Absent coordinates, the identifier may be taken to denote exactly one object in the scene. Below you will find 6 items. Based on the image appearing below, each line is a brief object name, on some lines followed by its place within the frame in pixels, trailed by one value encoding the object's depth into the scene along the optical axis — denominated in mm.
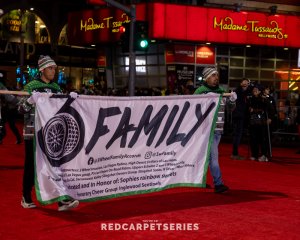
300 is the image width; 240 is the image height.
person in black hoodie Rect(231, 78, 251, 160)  14992
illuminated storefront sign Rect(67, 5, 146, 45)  29172
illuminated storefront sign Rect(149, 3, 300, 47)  27188
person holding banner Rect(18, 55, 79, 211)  7266
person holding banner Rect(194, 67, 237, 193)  8797
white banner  7102
